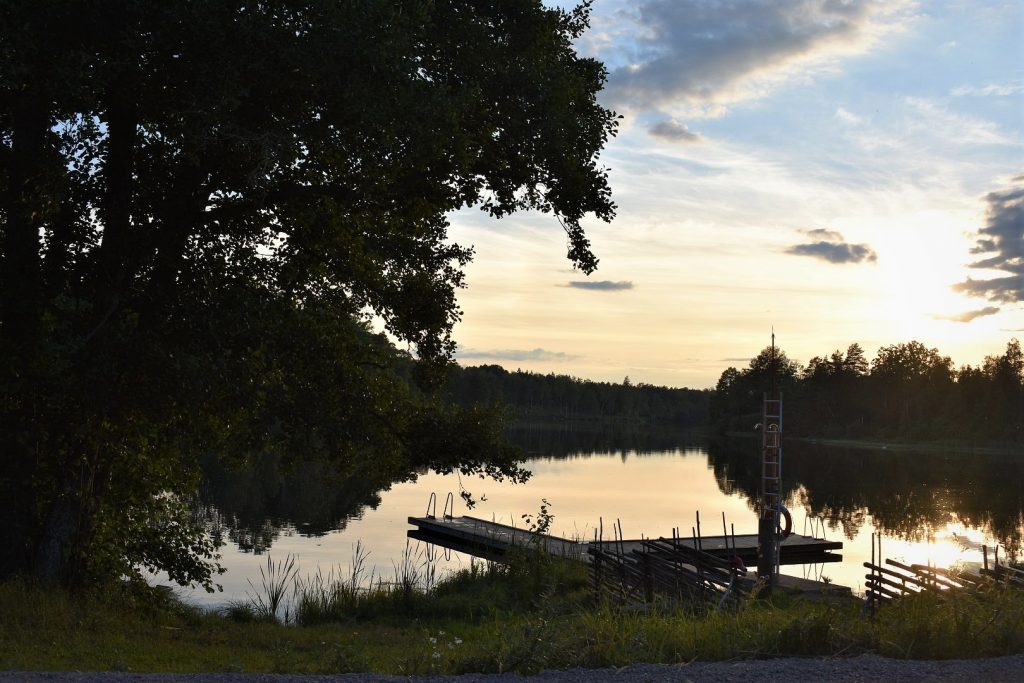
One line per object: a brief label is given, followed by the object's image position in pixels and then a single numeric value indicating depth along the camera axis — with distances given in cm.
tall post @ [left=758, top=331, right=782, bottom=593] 1973
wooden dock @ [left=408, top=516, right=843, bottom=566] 2783
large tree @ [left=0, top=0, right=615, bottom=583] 1107
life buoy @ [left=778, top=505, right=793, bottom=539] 2287
